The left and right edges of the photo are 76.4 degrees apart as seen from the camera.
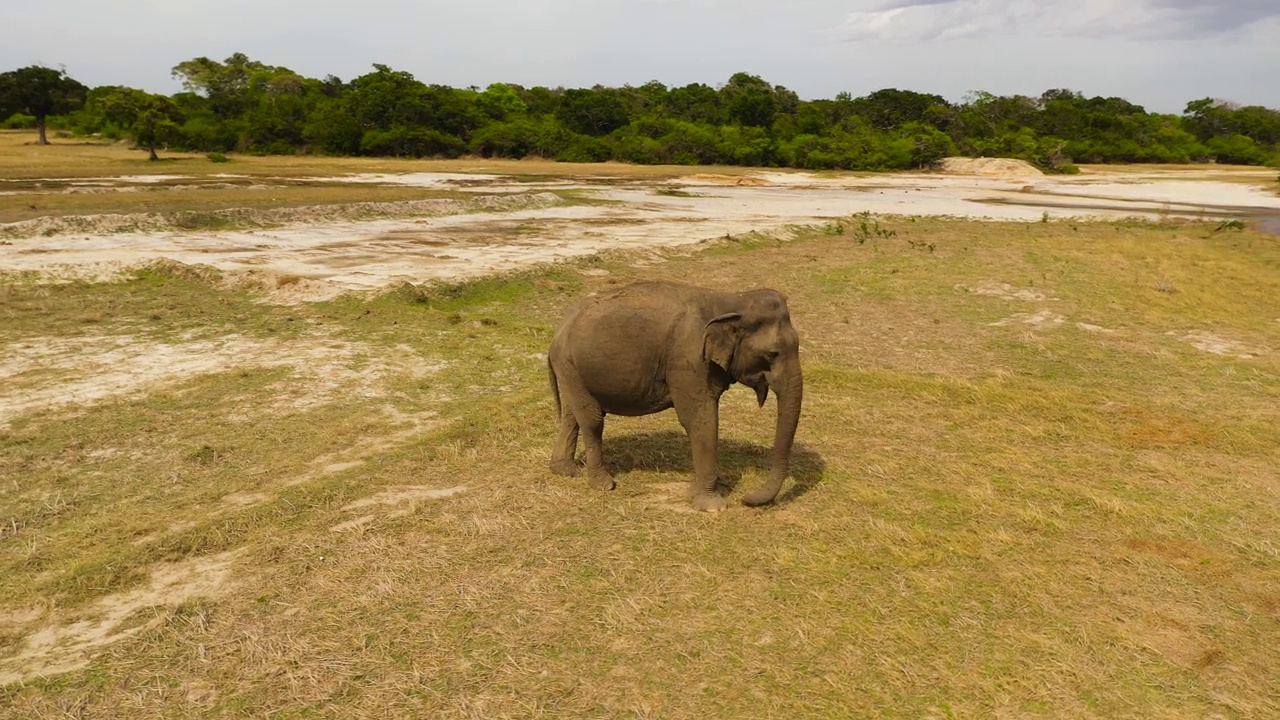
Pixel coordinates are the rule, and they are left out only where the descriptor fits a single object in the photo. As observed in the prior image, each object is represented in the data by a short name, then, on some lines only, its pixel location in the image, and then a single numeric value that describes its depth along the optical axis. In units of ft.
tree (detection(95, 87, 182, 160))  175.32
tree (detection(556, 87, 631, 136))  265.95
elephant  22.97
